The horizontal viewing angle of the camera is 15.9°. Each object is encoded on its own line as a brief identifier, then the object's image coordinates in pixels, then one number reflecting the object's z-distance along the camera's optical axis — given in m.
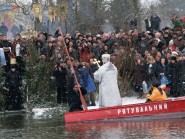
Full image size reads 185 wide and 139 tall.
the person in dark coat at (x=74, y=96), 19.94
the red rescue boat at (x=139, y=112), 17.75
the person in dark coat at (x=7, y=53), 25.02
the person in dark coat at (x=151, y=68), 23.81
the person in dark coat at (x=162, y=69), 23.72
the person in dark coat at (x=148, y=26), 33.34
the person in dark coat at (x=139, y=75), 24.45
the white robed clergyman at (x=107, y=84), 18.86
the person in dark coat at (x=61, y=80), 23.83
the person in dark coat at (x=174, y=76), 23.64
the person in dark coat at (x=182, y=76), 23.45
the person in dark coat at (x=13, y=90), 23.84
